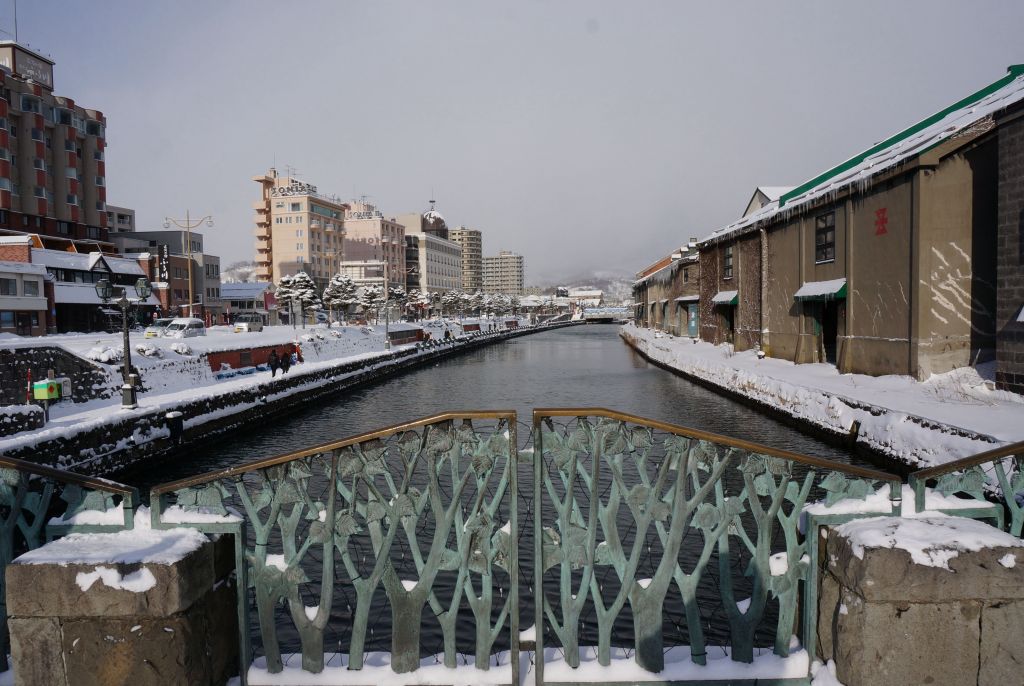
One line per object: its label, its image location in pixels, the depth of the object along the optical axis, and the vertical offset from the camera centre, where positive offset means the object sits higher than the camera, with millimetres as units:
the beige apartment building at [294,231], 108312 +15108
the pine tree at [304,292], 65688 +3052
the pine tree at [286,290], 66588 +3313
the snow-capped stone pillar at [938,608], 3051 -1345
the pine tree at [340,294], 69250 +2978
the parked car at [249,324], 50344 -38
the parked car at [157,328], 36459 -217
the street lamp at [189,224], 54594 +8268
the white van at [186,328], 40416 -222
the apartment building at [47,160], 57600 +15394
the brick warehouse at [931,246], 15422 +2018
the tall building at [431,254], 148250 +15816
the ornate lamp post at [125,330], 18234 -154
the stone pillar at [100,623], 3064 -1376
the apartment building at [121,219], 89750 +14630
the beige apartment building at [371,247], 127356 +14743
